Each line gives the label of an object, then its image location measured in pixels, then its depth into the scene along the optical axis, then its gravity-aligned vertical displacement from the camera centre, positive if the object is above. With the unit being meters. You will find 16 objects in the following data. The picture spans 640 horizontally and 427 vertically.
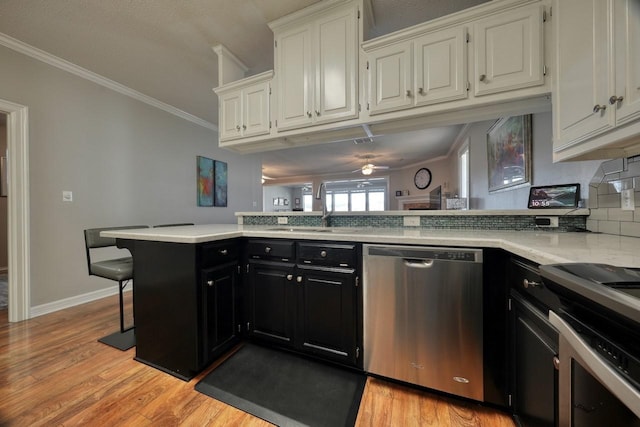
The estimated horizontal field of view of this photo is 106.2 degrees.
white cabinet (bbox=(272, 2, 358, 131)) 1.75 +1.12
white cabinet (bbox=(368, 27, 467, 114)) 1.48 +0.92
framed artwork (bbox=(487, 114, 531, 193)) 2.02 +0.57
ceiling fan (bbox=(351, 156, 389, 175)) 6.08 +1.17
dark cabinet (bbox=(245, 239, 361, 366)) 1.46 -0.55
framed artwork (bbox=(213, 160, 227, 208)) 4.38 +0.54
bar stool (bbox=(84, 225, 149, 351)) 1.83 -0.44
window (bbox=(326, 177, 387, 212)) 8.98 +0.75
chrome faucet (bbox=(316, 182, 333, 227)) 2.09 +0.05
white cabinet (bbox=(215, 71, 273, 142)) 2.07 +0.95
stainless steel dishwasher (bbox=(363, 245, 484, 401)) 1.21 -0.56
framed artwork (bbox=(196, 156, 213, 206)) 4.06 +0.57
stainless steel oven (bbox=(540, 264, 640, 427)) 0.45 -0.30
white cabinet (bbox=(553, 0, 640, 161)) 0.80 +0.51
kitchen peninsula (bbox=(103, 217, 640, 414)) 1.27 -0.49
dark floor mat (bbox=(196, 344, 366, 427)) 1.22 -1.02
